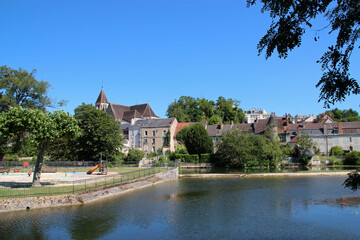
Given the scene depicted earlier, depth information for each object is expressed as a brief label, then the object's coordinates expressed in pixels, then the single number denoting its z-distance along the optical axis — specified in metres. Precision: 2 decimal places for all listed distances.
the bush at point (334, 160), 59.18
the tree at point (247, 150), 54.59
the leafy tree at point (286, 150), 61.90
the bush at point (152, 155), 65.59
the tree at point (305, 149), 60.88
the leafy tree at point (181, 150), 63.83
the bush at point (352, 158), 55.56
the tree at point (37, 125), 23.67
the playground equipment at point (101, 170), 37.51
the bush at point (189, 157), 62.62
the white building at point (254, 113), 180.18
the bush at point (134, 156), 55.88
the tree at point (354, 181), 8.51
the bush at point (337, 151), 62.83
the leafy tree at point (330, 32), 8.78
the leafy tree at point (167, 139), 71.06
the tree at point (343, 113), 136.32
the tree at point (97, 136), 49.31
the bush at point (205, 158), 62.66
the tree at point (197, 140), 64.31
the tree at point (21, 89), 44.62
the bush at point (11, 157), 54.03
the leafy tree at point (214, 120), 91.88
